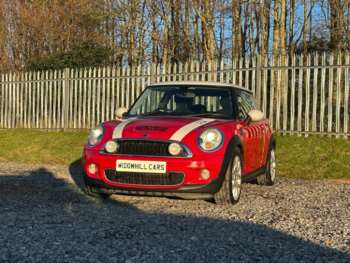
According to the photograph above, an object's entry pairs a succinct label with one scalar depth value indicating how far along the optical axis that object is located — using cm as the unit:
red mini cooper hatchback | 591
